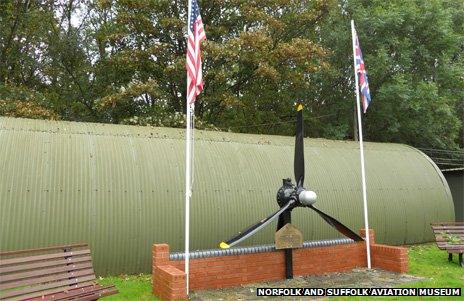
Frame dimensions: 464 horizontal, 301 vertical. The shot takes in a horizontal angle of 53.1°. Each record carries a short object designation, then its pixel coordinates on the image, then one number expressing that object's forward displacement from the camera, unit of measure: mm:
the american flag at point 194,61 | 9469
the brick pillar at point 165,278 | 8195
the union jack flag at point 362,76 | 12953
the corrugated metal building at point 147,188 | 10141
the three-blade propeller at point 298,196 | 10344
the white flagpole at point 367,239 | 11984
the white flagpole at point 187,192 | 8938
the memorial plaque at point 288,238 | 10570
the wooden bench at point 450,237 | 12469
